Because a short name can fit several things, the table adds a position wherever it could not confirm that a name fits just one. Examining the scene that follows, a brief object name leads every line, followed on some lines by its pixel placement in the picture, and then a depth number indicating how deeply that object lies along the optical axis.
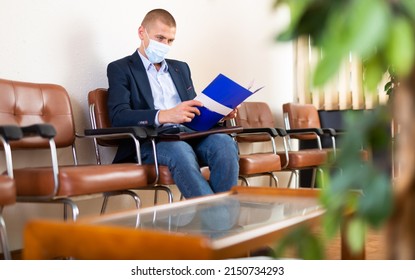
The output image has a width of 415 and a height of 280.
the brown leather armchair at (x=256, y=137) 3.60
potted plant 0.52
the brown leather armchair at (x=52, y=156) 2.44
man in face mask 2.99
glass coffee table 1.17
